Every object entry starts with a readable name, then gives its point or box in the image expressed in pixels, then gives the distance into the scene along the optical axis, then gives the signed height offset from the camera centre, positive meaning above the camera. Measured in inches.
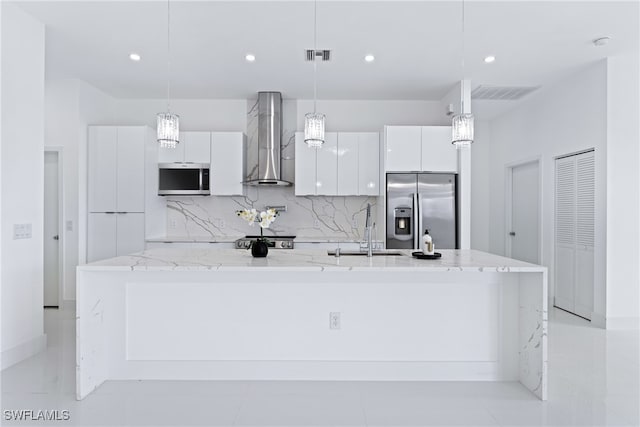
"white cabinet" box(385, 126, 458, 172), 200.2 +30.6
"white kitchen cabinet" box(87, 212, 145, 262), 201.9 -9.6
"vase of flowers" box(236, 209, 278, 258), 117.5 -7.8
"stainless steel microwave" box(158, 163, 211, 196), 212.5 +17.3
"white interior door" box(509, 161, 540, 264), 226.4 +0.8
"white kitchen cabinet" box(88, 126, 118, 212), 201.8 +20.7
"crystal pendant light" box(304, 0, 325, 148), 124.5 +25.1
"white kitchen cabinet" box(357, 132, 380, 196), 212.1 +27.7
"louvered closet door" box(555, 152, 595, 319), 181.2 -8.6
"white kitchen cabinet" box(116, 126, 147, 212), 202.1 +20.2
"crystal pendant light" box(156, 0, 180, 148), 122.4 +24.2
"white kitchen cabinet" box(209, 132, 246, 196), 213.2 +26.4
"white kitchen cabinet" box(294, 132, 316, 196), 212.5 +24.1
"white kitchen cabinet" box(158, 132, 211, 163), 212.4 +31.0
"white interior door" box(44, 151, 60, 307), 200.8 -12.0
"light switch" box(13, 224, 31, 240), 129.5 -6.1
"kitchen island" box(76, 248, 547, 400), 115.0 -30.9
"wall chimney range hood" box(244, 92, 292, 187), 215.6 +39.2
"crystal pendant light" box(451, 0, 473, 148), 120.3 +23.9
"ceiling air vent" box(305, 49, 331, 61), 161.5 +61.9
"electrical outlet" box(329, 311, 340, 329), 115.4 -28.8
